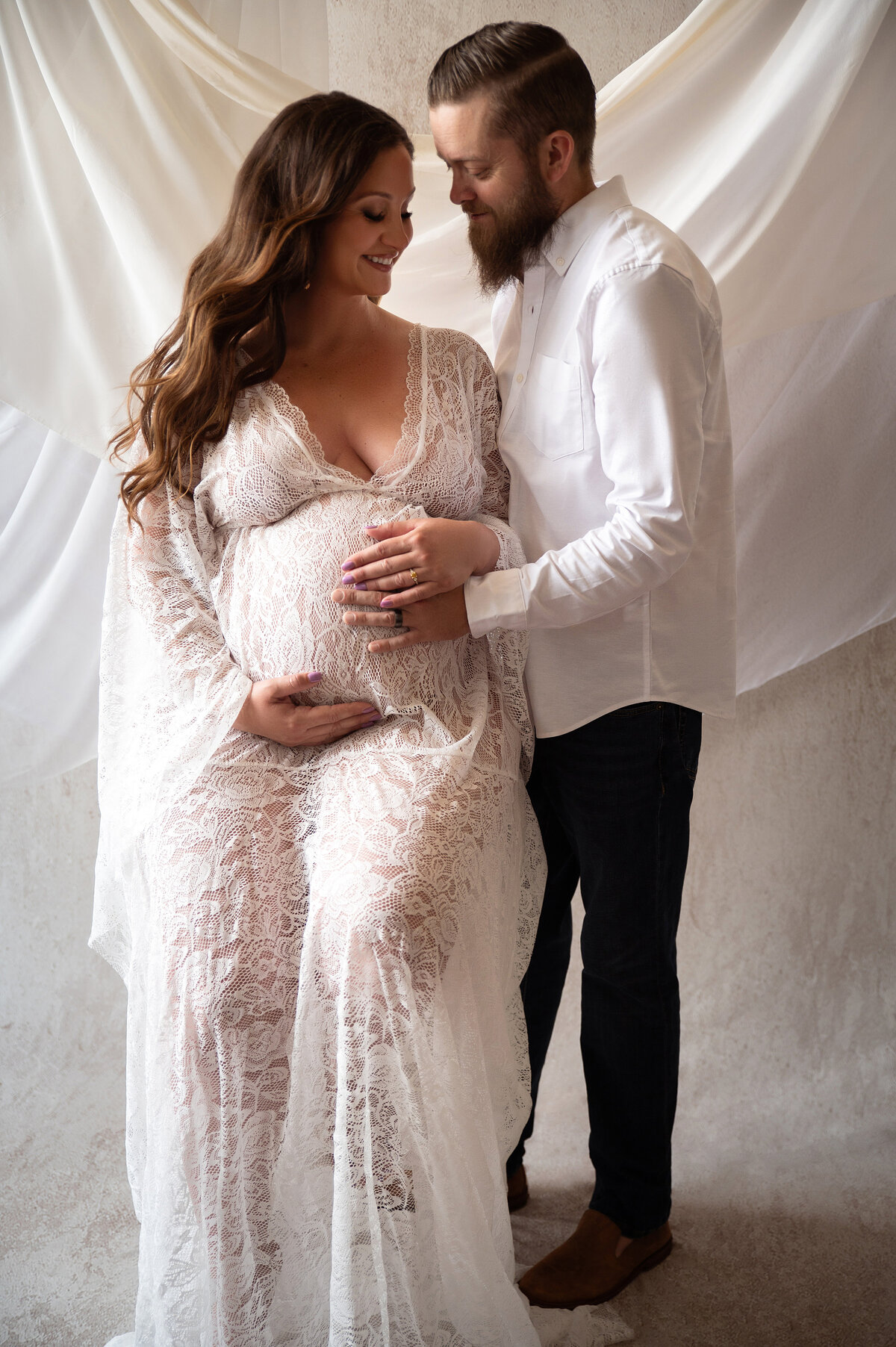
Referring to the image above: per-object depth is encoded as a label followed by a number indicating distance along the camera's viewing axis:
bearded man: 1.47
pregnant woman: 1.31
